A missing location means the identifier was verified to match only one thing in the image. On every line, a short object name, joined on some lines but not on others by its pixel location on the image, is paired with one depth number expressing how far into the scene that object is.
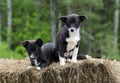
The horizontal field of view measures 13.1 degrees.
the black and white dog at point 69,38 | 7.44
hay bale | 7.47
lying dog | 7.64
